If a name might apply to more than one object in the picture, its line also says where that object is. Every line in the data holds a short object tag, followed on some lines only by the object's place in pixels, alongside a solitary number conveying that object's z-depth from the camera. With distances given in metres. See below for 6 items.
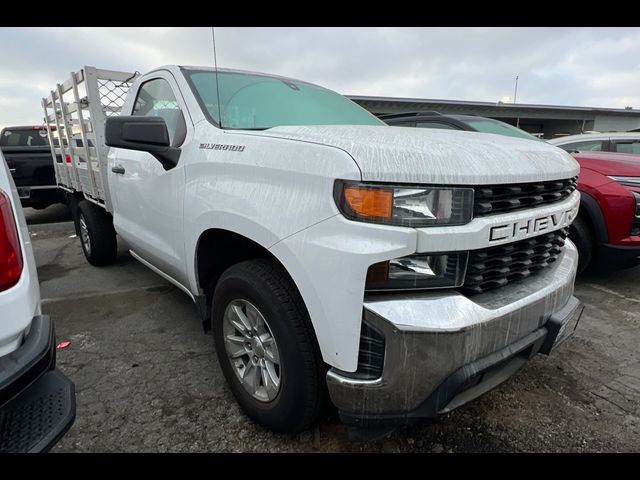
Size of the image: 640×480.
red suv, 3.43
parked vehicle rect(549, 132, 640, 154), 5.89
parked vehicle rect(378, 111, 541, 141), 4.50
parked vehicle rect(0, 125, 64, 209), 6.96
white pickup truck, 1.31
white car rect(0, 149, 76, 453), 1.11
